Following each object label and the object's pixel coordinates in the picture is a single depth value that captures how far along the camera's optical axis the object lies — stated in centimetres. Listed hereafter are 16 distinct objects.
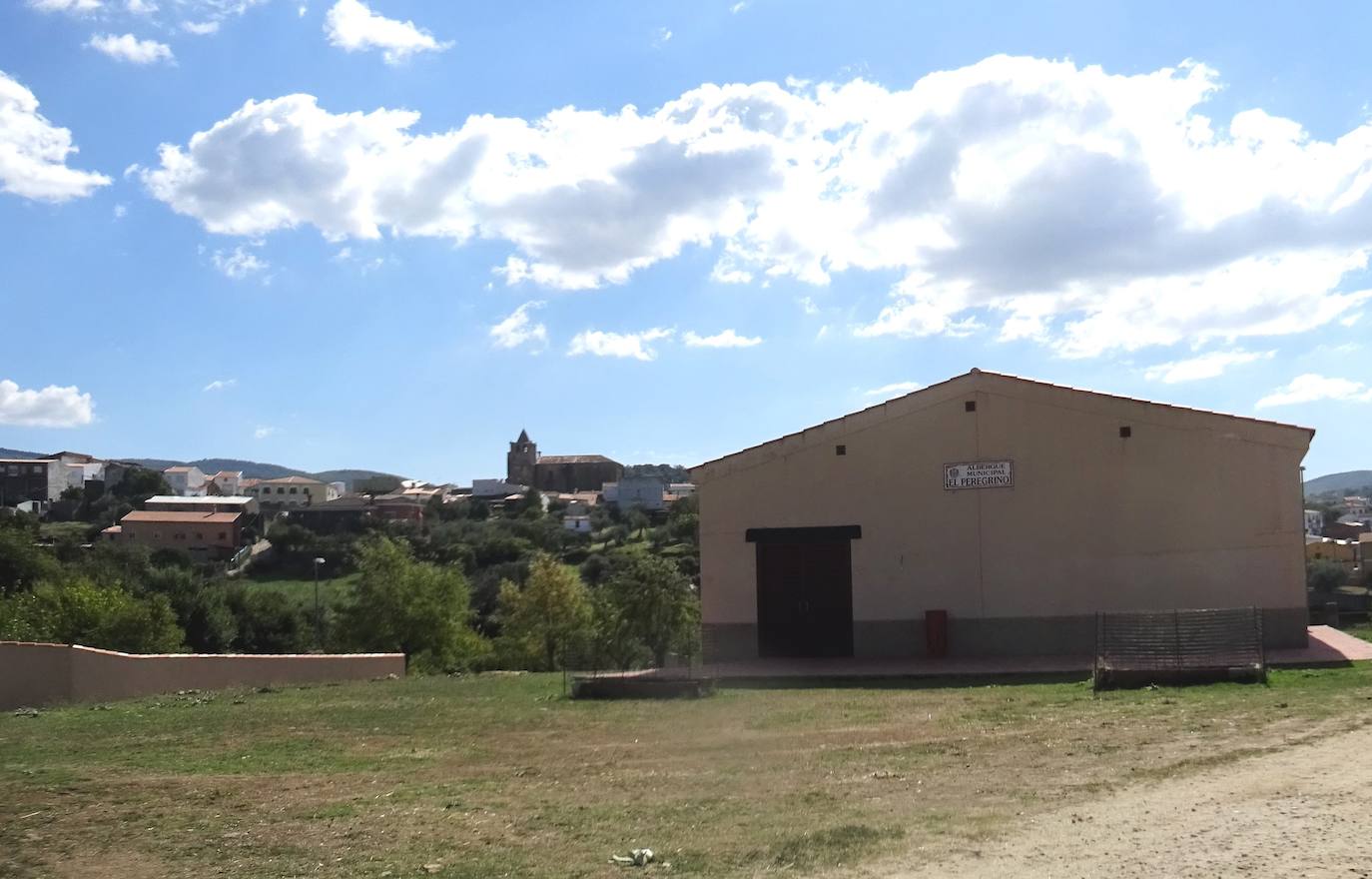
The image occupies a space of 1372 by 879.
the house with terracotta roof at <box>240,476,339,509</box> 17300
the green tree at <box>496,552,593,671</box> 4325
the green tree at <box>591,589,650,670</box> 2461
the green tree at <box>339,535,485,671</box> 4609
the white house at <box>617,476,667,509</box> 15065
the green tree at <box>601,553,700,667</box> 2420
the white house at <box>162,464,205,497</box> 18275
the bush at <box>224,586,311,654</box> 5084
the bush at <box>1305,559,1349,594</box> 5472
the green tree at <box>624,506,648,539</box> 10789
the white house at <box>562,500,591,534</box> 12150
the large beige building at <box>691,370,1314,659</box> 2188
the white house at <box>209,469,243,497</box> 18800
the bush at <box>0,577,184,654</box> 3491
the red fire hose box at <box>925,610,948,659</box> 2277
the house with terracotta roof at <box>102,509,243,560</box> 10488
